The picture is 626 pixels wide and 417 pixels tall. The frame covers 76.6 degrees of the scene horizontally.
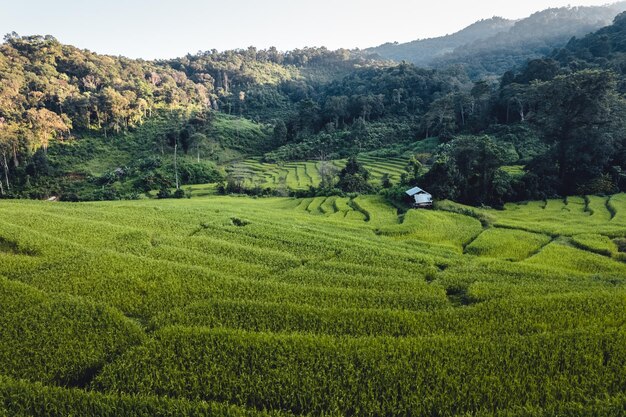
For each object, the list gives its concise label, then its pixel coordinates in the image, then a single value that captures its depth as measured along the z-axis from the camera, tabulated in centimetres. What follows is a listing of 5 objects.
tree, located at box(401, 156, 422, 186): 3995
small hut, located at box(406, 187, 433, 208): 3331
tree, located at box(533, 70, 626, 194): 3791
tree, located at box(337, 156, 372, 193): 4572
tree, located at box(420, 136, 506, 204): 3650
